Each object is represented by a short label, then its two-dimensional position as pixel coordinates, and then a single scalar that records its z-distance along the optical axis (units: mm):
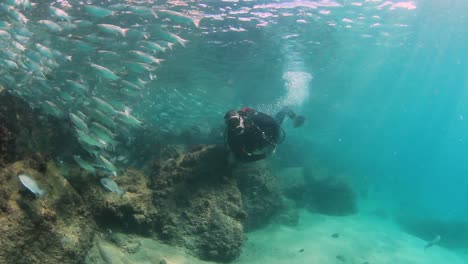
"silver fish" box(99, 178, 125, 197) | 5324
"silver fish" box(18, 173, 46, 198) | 3971
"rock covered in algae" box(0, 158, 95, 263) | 3811
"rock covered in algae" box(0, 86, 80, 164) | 5062
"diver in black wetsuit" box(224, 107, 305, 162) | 8047
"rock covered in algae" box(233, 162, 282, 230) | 11547
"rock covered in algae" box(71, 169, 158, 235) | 6078
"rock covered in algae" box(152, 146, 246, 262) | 6918
